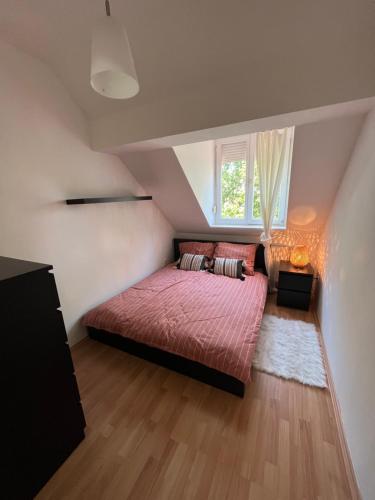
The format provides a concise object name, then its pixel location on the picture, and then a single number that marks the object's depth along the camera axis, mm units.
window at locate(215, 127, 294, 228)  2811
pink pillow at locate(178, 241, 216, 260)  3230
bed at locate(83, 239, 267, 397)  1494
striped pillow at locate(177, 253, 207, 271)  3059
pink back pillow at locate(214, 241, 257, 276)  2897
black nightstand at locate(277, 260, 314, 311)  2506
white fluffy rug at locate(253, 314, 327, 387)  1667
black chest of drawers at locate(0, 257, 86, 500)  882
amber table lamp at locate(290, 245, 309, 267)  2648
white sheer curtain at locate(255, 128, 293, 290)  2199
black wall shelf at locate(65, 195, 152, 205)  1814
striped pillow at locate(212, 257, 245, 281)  2777
